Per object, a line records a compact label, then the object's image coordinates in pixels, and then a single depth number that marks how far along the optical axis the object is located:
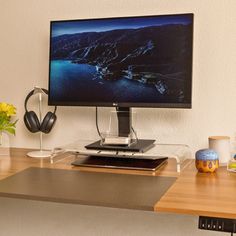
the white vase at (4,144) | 1.99
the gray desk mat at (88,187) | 1.28
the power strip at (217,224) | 1.26
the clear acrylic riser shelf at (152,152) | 1.68
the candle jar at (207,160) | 1.59
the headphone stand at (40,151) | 1.93
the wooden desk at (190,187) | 1.21
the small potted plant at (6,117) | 1.92
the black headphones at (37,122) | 1.97
